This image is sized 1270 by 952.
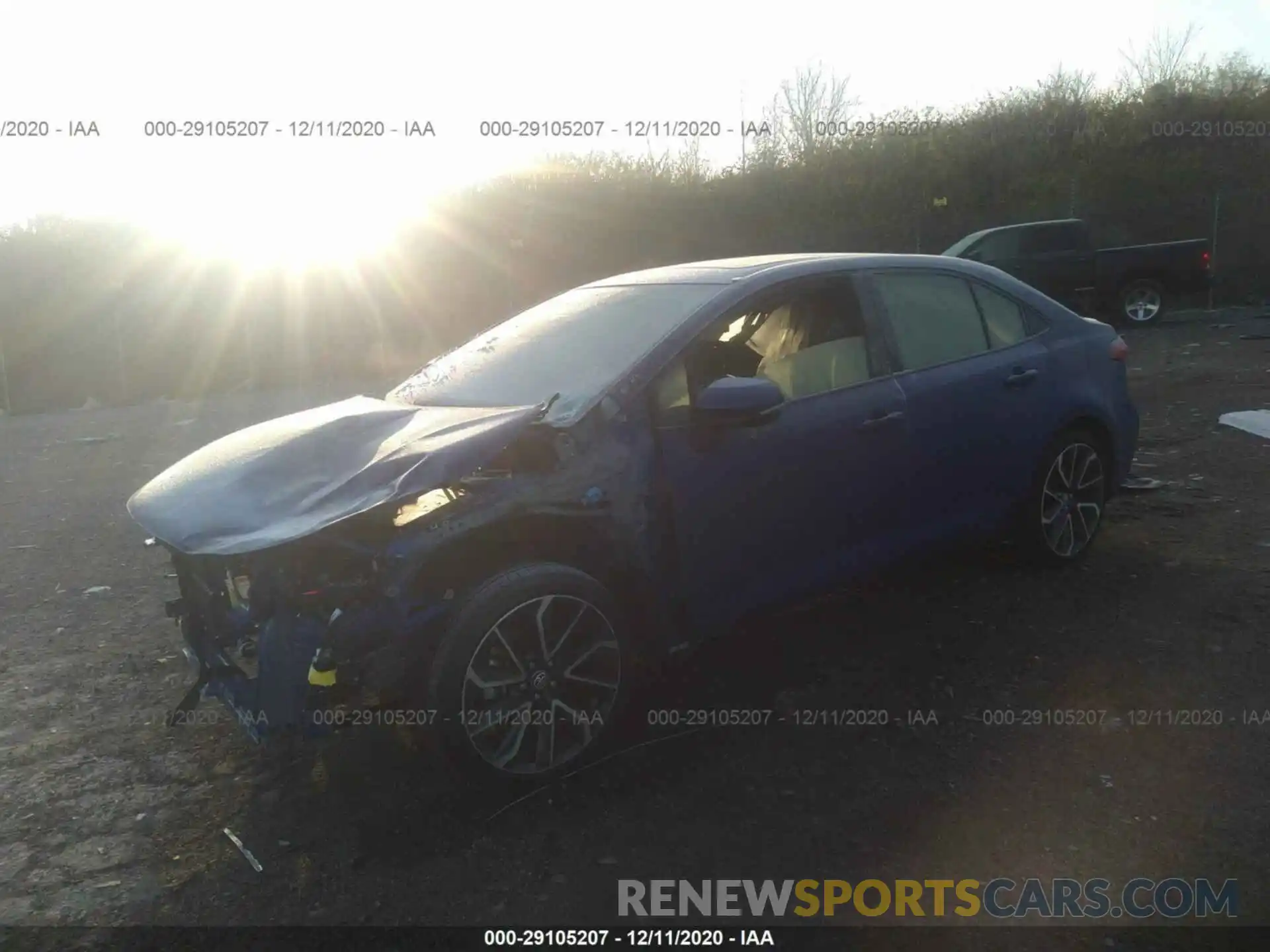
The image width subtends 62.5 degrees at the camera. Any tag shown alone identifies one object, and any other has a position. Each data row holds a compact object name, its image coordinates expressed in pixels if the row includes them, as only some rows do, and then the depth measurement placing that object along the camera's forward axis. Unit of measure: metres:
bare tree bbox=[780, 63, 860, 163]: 26.05
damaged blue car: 3.28
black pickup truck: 17.50
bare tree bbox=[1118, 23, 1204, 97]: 27.33
